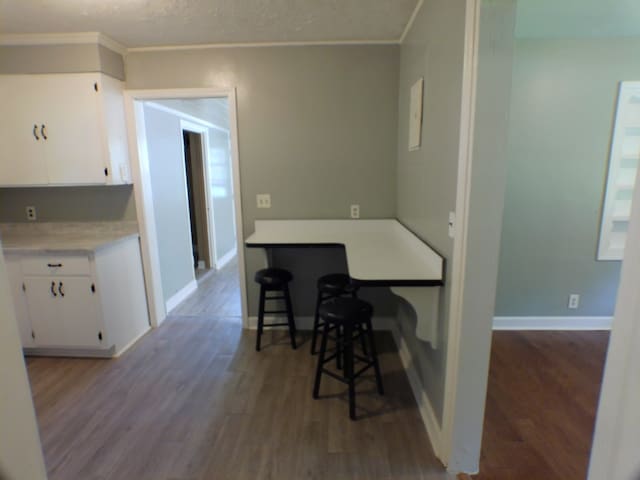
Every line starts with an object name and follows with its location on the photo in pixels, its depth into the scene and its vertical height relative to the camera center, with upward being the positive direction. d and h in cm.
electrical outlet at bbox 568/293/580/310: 285 -106
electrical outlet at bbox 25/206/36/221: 296 -28
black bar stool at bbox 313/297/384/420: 195 -87
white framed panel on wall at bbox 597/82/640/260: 255 +1
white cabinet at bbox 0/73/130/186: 250 +36
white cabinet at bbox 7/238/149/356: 244 -89
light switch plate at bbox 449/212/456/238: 147 -22
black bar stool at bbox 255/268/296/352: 265 -87
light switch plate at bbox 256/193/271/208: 290 -20
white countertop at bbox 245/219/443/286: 168 -49
